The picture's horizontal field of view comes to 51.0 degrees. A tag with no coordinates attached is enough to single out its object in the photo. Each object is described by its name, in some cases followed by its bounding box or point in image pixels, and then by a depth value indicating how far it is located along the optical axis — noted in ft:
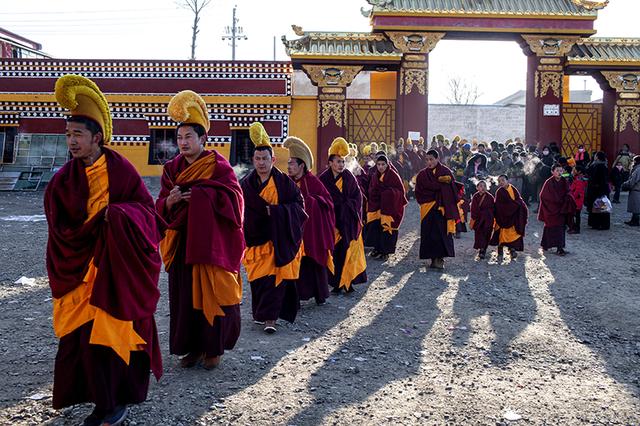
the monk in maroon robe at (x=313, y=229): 23.07
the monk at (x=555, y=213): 35.96
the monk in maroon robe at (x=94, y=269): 12.50
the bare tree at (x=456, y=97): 224.53
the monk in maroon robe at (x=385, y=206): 32.50
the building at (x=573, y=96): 165.69
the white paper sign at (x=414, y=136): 61.62
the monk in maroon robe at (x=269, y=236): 20.03
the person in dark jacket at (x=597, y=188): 44.57
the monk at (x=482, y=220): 34.83
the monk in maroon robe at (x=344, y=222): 26.37
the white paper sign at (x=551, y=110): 63.10
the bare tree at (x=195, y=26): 119.24
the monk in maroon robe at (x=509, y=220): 34.50
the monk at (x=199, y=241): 15.70
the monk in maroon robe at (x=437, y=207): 31.00
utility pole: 140.56
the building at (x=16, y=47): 85.15
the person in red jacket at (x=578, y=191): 43.80
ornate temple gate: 61.00
